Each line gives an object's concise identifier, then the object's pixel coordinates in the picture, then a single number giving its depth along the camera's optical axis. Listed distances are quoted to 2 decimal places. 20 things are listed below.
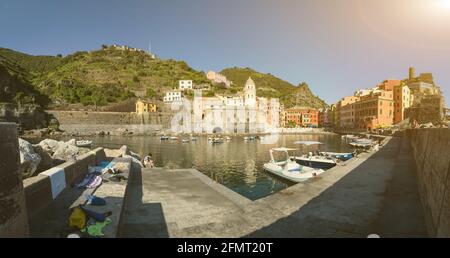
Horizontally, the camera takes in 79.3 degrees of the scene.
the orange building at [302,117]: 148.75
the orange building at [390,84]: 100.44
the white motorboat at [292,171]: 25.09
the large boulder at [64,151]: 16.22
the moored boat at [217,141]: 75.71
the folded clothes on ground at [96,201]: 8.77
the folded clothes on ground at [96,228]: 6.66
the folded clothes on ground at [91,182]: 11.42
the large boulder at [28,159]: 10.91
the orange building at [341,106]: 116.75
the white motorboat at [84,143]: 61.04
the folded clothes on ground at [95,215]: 7.25
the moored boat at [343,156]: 37.94
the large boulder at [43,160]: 12.97
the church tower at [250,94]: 135.25
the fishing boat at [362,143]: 56.78
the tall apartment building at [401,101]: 87.25
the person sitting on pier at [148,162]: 25.91
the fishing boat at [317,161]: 32.41
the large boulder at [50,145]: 17.26
